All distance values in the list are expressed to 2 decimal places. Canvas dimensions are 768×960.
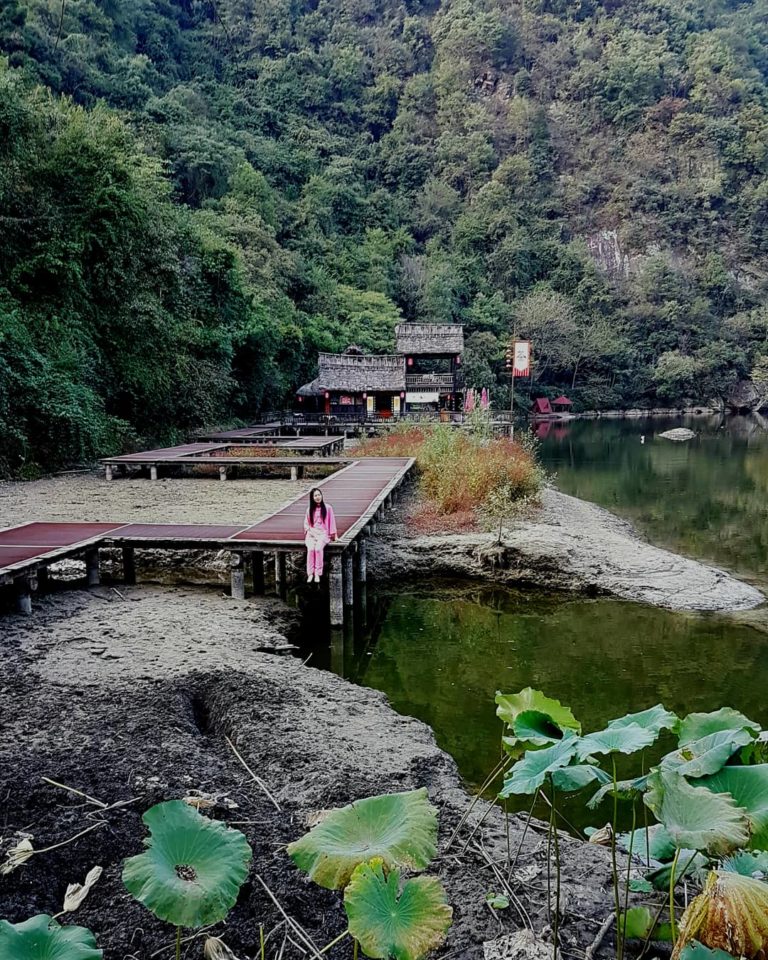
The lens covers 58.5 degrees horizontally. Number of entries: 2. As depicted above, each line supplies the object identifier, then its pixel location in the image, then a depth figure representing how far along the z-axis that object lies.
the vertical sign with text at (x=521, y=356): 30.59
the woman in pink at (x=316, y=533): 7.15
